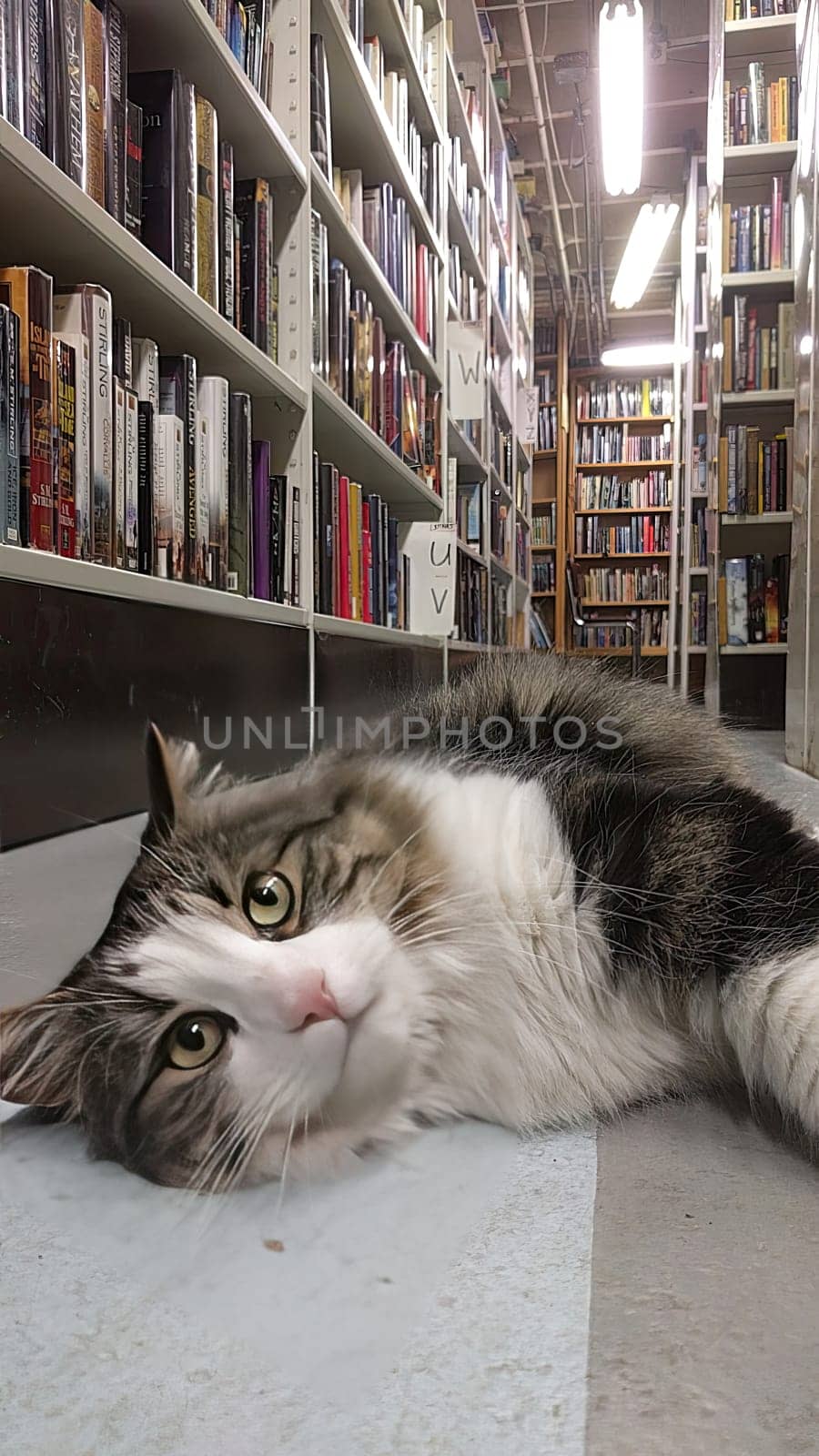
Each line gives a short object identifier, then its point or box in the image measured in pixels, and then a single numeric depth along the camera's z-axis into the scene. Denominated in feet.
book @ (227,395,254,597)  4.95
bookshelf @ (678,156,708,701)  17.39
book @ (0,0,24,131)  3.12
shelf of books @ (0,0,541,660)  3.38
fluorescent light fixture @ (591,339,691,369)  21.54
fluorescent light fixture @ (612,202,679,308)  15.61
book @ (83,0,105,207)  3.61
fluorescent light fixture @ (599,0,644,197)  10.73
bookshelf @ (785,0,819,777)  7.54
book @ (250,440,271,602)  5.29
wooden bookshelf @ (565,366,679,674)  23.90
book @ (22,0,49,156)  3.26
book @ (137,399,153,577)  4.08
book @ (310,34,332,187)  5.83
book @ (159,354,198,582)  4.42
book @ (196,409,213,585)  4.53
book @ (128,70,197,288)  4.18
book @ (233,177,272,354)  5.24
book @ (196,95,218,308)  4.52
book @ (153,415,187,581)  4.19
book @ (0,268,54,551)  3.27
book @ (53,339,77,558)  3.42
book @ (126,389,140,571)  3.97
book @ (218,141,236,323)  4.78
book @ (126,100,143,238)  3.94
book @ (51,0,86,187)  3.40
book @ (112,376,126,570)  3.86
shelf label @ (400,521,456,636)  8.81
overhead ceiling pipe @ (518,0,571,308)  14.15
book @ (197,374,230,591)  4.64
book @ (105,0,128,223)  3.76
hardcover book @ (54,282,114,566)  3.61
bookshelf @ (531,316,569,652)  23.88
